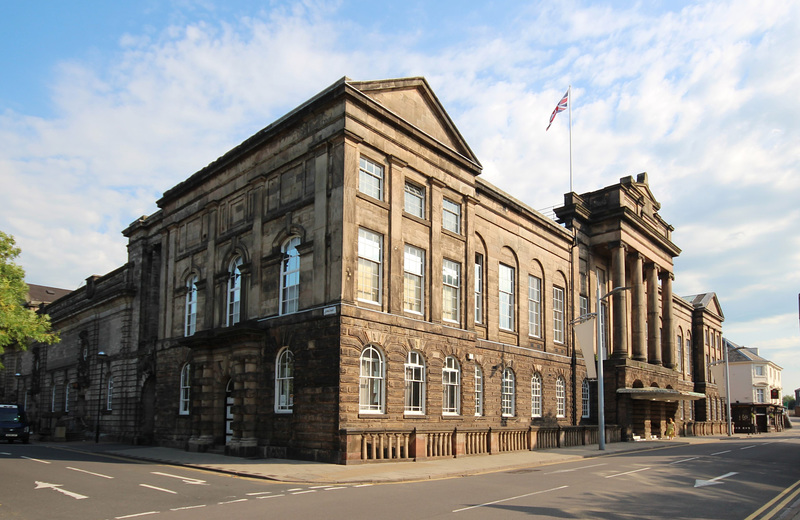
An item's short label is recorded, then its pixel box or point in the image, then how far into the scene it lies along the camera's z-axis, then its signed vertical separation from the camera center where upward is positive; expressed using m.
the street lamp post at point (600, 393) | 28.61 -1.64
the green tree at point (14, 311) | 21.22 +1.41
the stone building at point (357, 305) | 21.88 +2.19
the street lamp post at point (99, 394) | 34.03 -2.37
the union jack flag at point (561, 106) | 36.56 +14.53
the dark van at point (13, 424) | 33.66 -3.93
